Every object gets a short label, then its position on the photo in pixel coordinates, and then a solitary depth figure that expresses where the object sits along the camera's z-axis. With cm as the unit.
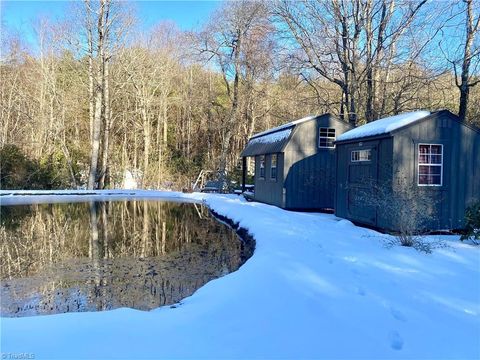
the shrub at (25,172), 2314
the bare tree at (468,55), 1360
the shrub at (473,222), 775
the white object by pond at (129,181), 2719
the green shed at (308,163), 1435
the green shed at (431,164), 924
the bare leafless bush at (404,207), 767
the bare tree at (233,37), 2506
